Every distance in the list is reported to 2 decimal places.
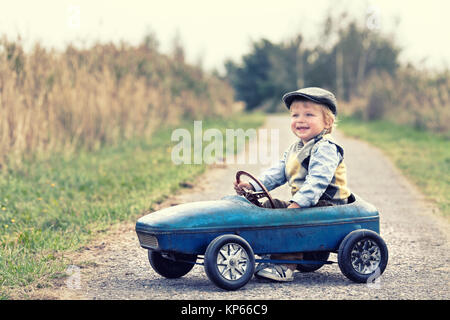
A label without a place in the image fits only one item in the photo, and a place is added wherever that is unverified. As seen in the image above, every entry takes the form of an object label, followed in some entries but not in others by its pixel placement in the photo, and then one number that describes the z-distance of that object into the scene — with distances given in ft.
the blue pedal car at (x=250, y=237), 13.80
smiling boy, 14.84
